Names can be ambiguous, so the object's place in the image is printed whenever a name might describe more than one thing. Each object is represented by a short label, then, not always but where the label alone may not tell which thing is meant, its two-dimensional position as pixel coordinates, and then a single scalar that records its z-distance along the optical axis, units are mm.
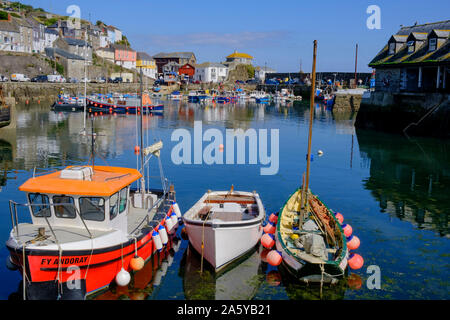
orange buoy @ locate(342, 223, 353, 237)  17625
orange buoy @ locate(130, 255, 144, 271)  13703
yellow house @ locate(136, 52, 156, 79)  141875
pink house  137975
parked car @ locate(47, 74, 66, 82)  97294
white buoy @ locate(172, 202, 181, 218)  18205
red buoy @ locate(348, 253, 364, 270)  14852
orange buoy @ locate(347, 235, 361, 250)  16484
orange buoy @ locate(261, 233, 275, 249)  16266
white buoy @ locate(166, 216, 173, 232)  16562
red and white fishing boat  11812
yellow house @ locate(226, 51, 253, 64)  180750
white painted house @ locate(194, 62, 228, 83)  152750
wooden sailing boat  13844
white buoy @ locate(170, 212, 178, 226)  17200
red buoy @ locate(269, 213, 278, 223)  18936
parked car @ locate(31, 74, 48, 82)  95500
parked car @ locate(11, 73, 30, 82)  91812
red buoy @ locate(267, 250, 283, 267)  14866
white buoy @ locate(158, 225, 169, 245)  15531
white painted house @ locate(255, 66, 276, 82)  169125
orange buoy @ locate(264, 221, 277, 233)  17688
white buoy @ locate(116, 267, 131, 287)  12969
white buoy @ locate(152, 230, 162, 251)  15203
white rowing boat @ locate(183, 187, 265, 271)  14789
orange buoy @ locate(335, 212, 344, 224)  19266
